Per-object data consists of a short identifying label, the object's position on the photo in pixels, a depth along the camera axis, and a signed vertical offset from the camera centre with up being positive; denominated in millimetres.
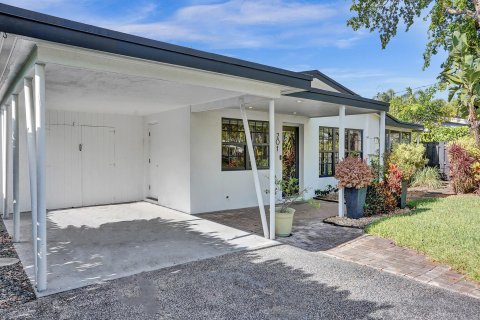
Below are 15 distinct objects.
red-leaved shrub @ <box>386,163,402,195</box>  8055 -637
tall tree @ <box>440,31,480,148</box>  9969 +2285
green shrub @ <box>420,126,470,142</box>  16438 +991
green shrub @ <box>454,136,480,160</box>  10713 +234
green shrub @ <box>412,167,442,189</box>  12716 -975
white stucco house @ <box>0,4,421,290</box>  3570 +833
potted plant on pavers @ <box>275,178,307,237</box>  5871 -1195
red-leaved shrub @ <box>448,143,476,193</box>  10500 -523
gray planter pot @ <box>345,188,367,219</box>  7160 -1019
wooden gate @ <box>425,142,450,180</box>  15070 -165
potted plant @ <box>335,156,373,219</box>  7012 -561
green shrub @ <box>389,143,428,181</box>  8531 -117
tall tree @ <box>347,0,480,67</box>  13734 +5642
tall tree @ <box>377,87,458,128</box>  17922 +2388
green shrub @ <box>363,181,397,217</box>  7605 -1065
